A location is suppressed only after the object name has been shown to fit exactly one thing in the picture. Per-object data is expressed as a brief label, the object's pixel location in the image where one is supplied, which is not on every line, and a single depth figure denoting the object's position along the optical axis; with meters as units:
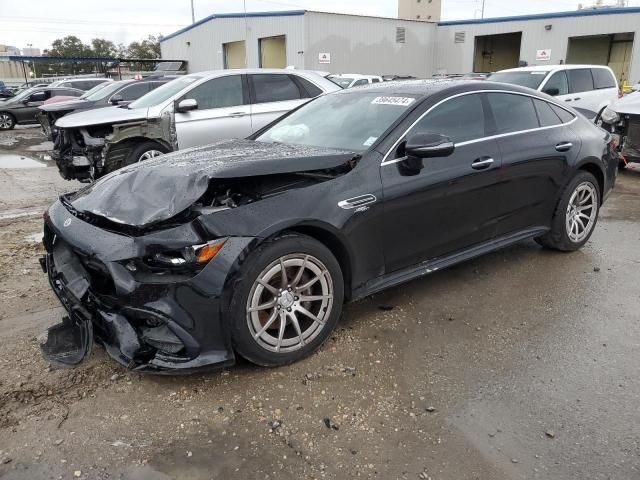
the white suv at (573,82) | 11.18
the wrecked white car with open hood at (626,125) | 8.68
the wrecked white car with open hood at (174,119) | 7.44
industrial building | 26.81
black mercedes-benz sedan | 2.78
